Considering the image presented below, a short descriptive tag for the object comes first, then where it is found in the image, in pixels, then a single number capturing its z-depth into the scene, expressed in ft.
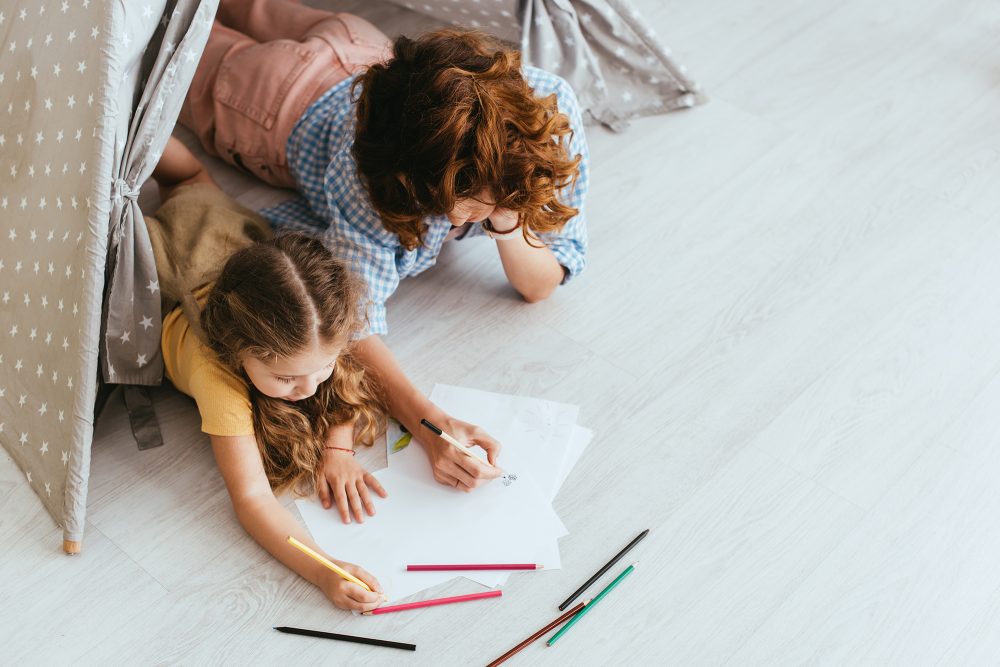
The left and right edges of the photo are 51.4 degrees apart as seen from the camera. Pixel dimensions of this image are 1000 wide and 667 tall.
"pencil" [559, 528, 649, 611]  3.99
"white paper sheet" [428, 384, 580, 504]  4.44
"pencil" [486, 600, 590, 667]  3.81
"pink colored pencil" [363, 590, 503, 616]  3.96
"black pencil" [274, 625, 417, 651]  3.84
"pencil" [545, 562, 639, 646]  3.89
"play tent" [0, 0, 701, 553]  3.98
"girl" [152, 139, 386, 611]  3.94
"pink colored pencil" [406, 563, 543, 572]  4.06
